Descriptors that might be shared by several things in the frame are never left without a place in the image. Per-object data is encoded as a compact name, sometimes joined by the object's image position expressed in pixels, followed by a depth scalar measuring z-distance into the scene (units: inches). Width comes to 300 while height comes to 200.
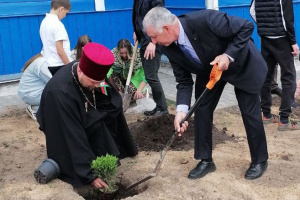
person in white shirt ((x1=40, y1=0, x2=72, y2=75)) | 215.6
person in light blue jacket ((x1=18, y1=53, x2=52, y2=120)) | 241.6
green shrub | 142.2
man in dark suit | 134.5
